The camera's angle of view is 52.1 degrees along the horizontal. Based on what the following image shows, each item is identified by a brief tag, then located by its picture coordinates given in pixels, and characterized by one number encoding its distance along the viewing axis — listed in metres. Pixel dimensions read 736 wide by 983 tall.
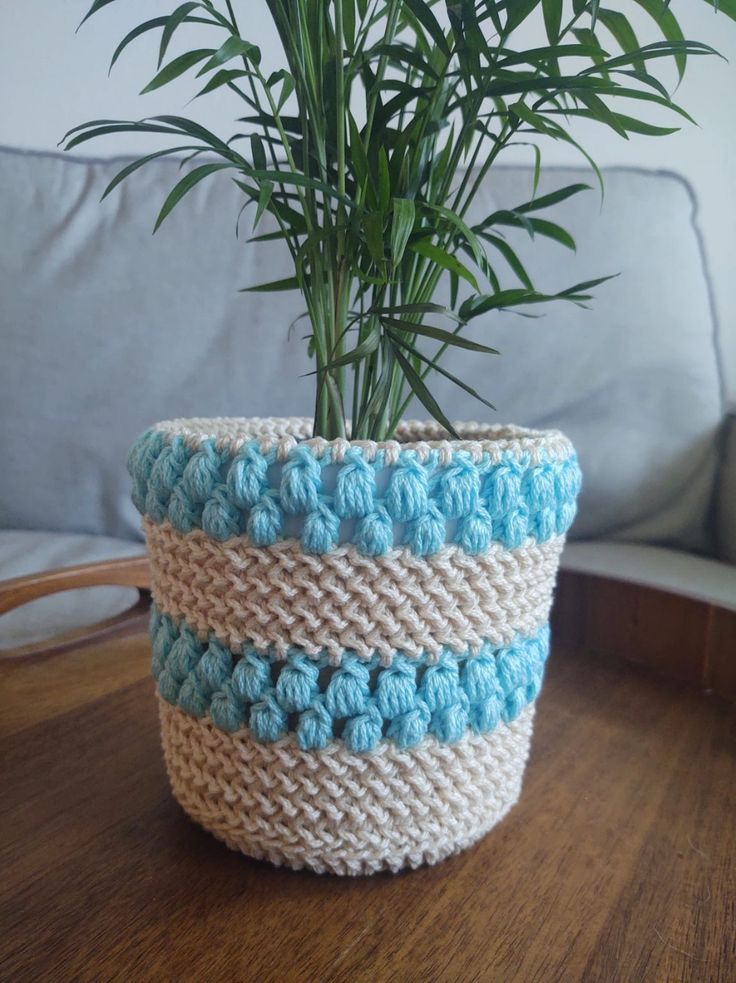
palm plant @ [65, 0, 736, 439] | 0.34
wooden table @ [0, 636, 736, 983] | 0.31
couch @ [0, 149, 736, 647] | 0.81
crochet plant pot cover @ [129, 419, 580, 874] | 0.33
